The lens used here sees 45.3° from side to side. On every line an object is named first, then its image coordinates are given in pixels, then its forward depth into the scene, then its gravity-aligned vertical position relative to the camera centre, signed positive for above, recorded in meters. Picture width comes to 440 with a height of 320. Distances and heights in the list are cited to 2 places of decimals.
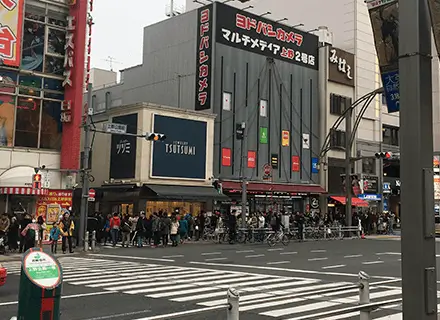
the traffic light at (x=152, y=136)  25.19 +3.14
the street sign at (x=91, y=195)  26.05 +0.25
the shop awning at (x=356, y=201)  45.69 +0.47
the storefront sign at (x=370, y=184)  48.40 +2.17
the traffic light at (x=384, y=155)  32.55 +3.28
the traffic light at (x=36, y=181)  25.12 +0.86
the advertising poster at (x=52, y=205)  26.92 -0.27
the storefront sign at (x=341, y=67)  46.40 +12.48
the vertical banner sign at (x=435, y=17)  4.95 +1.83
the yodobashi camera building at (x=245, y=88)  38.50 +9.07
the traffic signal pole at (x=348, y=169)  35.19 +2.53
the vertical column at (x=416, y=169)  4.64 +0.35
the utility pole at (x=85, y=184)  24.97 +0.79
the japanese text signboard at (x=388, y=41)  5.49 +1.77
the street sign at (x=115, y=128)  24.50 +3.44
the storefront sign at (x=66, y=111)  28.00 +4.73
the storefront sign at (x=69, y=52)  28.03 +7.85
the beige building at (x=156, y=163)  33.59 +2.59
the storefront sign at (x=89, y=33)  29.11 +9.26
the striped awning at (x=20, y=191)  25.22 +0.40
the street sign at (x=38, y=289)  5.68 -0.97
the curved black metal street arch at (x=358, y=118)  29.09 +5.50
